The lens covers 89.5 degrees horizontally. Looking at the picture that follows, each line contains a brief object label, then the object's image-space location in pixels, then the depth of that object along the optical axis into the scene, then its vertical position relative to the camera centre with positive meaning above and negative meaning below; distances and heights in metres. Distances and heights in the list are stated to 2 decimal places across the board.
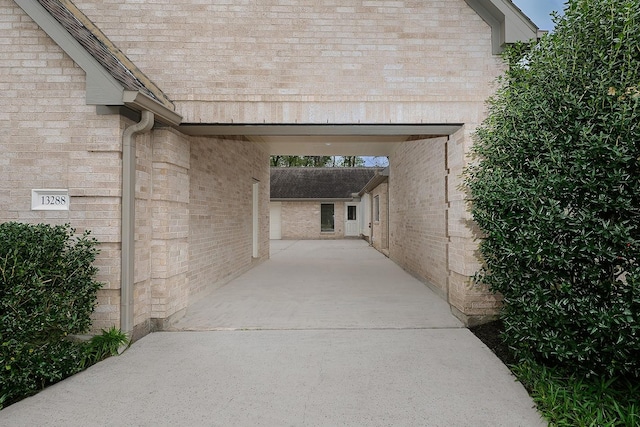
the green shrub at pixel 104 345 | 3.63 -1.48
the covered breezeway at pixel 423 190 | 4.68 +0.60
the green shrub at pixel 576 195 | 2.39 +0.18
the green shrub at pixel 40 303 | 2.87 -0.84
